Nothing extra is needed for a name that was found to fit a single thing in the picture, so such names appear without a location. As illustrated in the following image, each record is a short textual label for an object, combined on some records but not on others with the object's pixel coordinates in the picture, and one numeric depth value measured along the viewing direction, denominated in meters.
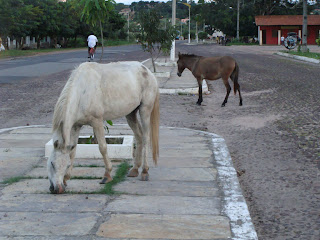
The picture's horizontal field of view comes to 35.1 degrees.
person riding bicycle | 26.87
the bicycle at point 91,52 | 27.53
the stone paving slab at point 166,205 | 5.25
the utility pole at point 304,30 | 39.95
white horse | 5.60
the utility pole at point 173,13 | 28.87
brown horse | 13.70
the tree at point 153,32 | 21.08
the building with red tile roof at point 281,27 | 71.19
